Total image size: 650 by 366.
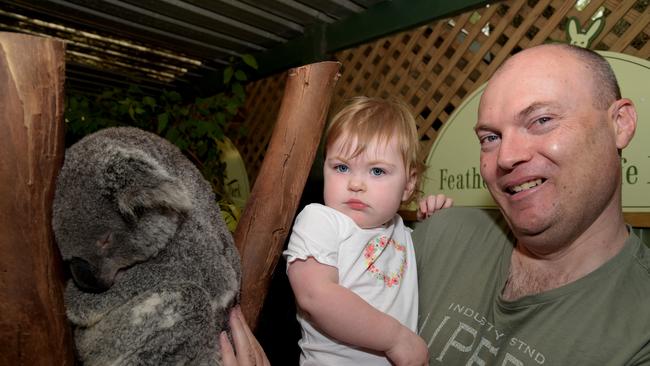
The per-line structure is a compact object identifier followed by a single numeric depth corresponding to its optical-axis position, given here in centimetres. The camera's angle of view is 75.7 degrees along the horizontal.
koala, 90
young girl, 123
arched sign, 186
